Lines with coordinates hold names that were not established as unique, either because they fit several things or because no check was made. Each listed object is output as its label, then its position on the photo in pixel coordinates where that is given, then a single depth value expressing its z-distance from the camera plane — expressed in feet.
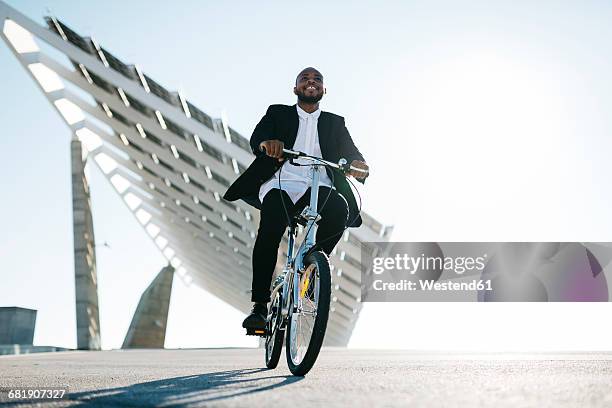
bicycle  10.43
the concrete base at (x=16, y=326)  59.16
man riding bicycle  12.48
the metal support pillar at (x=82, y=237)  73.26
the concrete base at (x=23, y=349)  46.96
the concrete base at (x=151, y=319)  98.78
